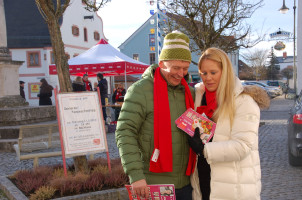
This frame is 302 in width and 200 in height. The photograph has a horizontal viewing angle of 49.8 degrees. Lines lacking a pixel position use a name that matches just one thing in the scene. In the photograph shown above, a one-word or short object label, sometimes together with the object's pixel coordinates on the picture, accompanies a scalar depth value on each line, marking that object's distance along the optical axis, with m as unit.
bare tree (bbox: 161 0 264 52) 12.35
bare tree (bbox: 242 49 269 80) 56.84
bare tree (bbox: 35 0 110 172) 4.96
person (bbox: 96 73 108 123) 12.61
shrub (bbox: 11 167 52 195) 4.54
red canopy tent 13.12
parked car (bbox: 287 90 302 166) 5.99
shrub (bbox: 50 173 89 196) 4.35
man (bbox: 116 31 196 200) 2.24
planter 4.19
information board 4.94
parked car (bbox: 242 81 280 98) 33.88
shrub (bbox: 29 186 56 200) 4.13
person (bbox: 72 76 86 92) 11.48
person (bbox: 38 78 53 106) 12.64
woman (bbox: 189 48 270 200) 2.18
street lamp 25.01
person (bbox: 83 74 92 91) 12.84
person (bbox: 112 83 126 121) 13.48
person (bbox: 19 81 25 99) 14.52
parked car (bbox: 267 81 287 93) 42.56
